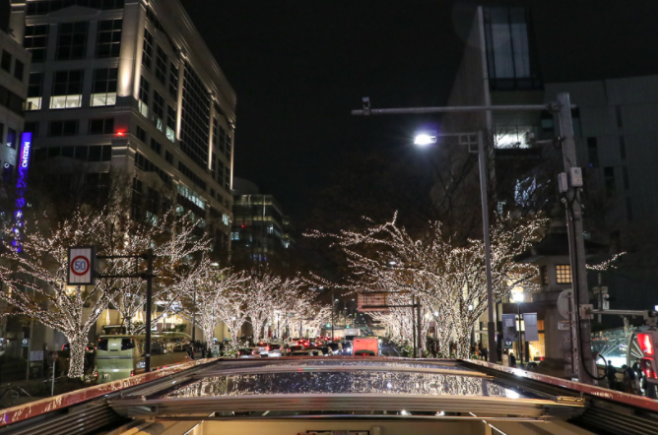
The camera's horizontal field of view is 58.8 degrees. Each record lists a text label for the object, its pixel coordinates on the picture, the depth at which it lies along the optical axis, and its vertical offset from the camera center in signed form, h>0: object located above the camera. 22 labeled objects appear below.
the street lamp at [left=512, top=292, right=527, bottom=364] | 36.50 +1.84
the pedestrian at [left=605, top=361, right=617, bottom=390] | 20.36 -1.87
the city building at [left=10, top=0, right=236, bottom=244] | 61.59 +27.50
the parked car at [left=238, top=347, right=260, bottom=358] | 41.44 -1.67
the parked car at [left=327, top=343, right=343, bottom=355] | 53.20 -1.92
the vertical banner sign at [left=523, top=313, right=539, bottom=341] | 23.86 -0.05
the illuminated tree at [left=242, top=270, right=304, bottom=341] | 56.72 +3.27
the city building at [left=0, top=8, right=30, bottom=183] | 44.56 +18.18
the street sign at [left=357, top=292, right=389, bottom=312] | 53.00 +2.56
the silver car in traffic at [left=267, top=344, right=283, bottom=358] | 43.09 -1.66
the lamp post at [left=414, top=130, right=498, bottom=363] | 20.56 +2.81
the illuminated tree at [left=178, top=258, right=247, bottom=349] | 43.72 +2.67
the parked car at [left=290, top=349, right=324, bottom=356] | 34.59 -1.48
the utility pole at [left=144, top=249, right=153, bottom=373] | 21.00 +0.76
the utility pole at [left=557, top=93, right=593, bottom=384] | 11.01 +1.55
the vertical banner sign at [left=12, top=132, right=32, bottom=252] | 30.58 +7.00
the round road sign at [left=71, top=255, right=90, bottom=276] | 19.78 +2.15
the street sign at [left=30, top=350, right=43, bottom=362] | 32.09 -1.41
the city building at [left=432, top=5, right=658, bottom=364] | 50.69 +19.07
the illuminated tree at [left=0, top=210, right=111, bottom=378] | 27.38 +2.83
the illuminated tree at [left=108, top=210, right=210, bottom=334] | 31.15 +4.38
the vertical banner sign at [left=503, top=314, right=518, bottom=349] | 25.20 -0.08
